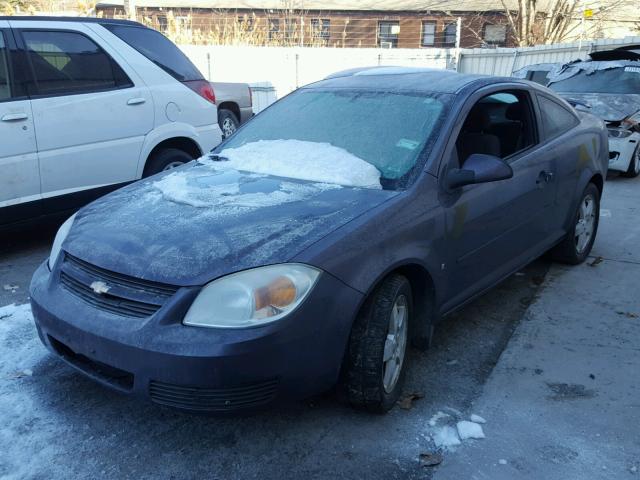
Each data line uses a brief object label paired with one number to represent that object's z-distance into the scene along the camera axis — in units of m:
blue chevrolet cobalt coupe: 2.45
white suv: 4.84
